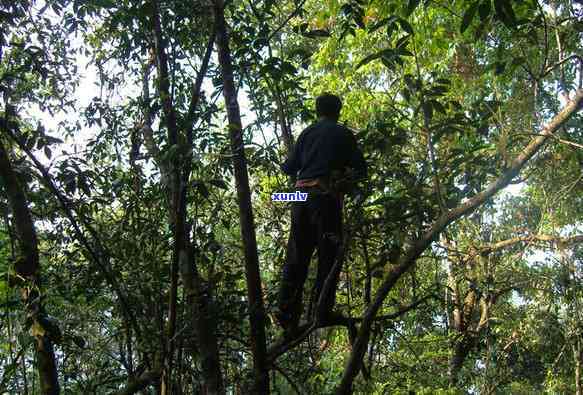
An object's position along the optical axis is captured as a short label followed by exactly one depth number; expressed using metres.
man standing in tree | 2.67
